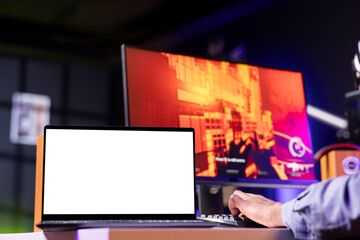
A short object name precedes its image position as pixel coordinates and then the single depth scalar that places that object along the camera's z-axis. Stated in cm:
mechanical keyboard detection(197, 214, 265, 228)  96
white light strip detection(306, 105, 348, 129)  297
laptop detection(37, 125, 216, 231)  89
